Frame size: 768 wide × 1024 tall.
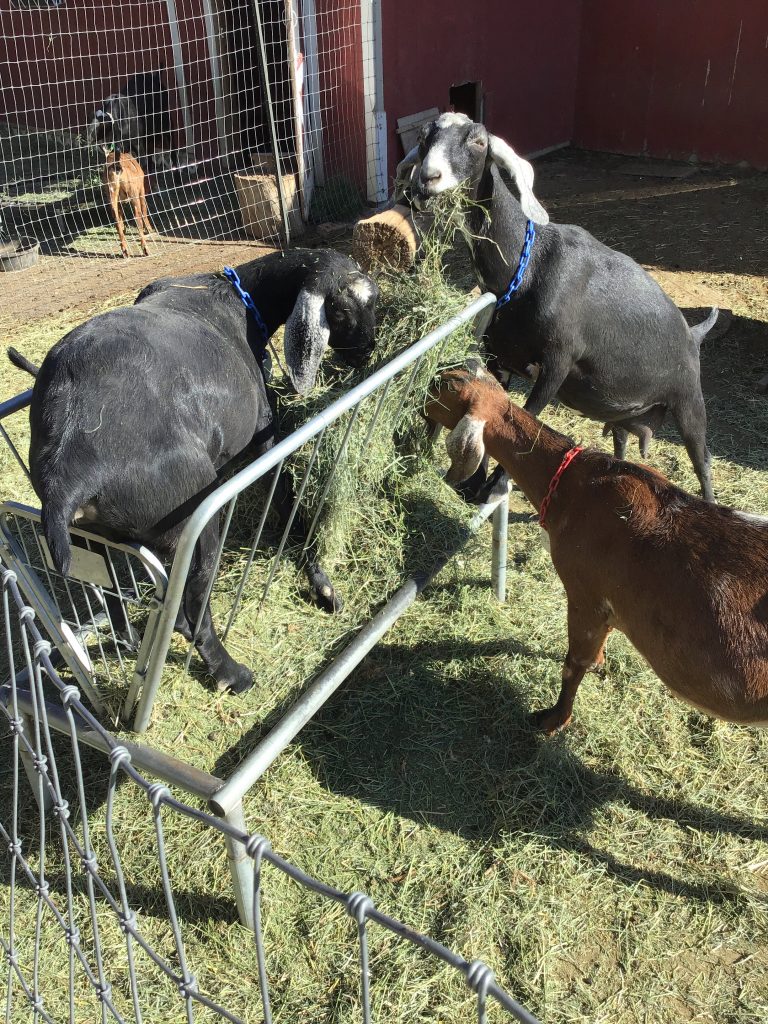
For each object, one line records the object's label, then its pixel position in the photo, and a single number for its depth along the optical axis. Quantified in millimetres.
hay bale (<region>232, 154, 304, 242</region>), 9523
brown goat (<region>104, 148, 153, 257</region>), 9141
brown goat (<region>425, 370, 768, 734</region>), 2574
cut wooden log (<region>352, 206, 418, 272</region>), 3838
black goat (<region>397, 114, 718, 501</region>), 4074
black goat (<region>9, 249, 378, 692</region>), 2627
